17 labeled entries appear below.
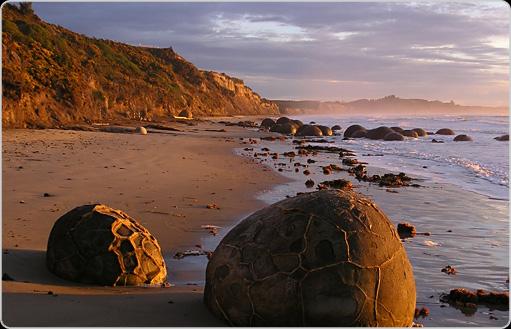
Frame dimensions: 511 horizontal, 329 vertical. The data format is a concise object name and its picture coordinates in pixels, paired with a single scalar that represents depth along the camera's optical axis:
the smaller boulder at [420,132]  39.95
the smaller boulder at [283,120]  48.73
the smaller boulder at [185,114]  58.07
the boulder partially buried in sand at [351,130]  39.22
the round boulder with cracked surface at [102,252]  5.80
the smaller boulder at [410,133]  38.08
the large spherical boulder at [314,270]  4.19
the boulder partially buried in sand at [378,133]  36.28
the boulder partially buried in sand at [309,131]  40.22
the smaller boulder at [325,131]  41.69
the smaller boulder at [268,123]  50.72
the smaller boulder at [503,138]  32.06
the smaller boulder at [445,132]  40.79
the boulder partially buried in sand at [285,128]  43.47
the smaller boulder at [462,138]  33.36
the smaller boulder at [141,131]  29.04
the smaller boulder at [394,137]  34.80
